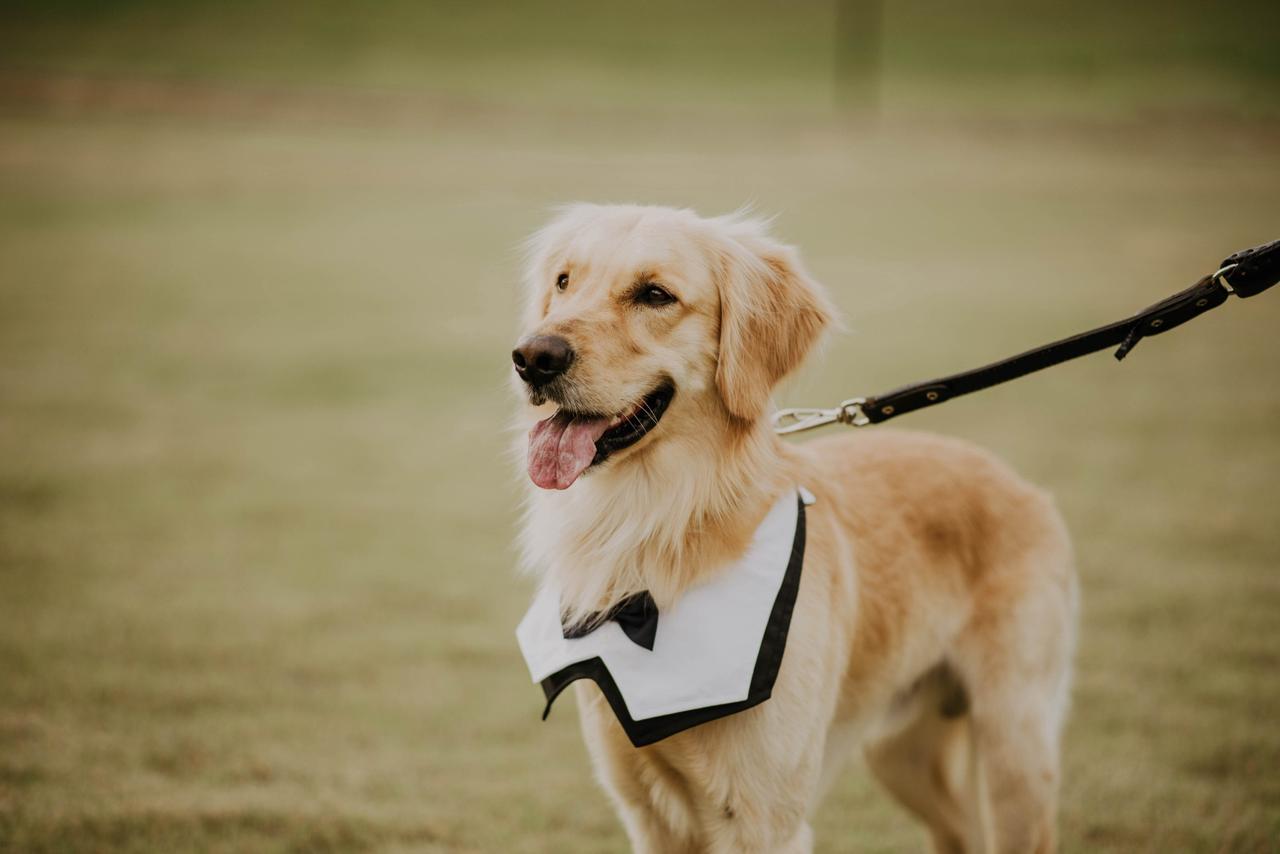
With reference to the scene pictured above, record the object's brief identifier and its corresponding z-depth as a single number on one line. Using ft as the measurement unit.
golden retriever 9.40
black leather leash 9.73
